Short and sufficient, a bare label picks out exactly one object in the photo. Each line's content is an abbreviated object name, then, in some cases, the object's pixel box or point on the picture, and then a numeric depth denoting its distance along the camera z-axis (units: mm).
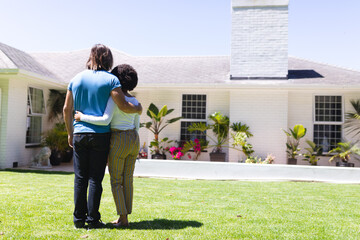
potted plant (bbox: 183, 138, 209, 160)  11109
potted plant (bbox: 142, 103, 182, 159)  11109
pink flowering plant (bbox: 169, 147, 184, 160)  10789
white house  10695
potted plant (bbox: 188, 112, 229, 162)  11062
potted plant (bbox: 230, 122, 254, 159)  10734
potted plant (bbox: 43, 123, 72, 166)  11492
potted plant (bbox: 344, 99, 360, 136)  10789
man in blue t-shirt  3564
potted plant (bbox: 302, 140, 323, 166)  10539
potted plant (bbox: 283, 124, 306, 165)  10445
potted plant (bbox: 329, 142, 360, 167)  10062
